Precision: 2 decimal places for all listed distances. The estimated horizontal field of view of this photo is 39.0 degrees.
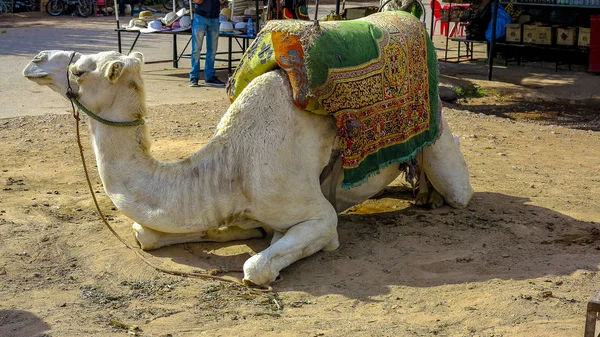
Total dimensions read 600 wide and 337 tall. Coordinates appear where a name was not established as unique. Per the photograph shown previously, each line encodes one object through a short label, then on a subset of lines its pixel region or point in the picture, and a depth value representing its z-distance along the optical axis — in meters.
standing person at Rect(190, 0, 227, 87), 13.27
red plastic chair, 17.11
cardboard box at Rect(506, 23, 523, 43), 15.98
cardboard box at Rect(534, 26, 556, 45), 15.48
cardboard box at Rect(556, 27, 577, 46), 15.20
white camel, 5.06
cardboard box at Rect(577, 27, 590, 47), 14.96
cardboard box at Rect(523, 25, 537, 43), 15.70
